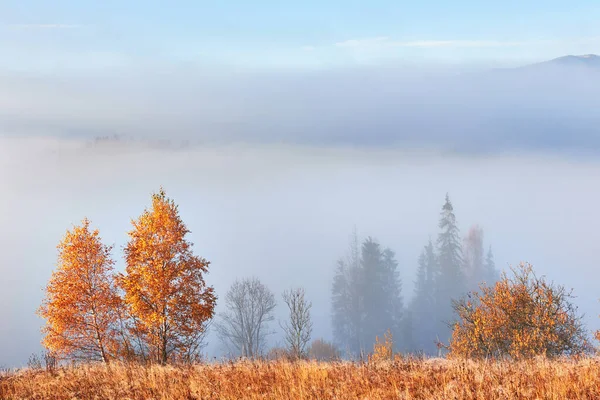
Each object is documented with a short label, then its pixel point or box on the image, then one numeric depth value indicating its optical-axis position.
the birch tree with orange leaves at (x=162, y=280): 44.62
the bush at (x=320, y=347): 142.95
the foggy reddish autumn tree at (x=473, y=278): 191.49
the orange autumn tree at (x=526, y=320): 46.16
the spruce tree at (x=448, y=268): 180.12
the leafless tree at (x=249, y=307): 147.25
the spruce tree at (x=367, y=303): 170.75
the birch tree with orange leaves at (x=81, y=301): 50.38
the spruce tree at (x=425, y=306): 169.88
